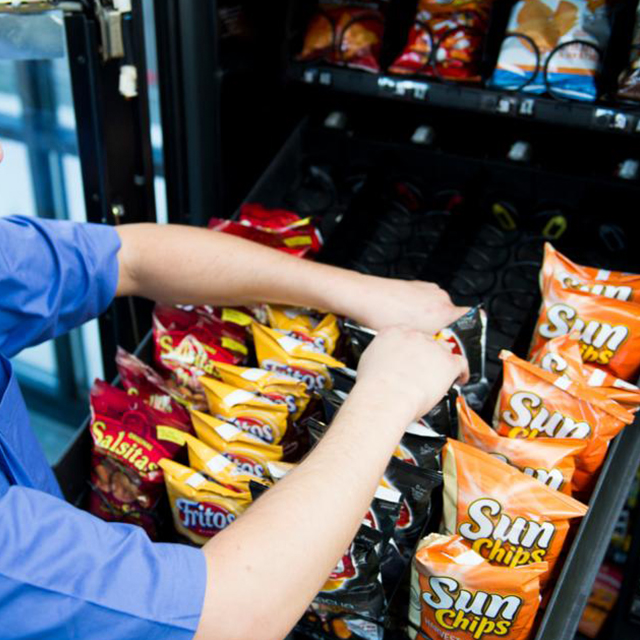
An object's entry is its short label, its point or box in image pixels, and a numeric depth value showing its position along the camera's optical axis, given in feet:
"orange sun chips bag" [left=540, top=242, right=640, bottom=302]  3.98
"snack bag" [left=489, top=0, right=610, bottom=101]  4.51
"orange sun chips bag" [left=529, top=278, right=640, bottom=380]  3.77
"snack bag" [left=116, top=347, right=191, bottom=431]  4.37
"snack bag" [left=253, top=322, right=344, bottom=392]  4.11
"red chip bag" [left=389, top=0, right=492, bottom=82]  4.85
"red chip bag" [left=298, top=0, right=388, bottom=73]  5.09
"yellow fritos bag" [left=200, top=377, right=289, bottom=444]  3.96
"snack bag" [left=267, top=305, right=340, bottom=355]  4.28
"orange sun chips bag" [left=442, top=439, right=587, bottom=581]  3.21
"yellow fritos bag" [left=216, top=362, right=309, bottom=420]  4.02
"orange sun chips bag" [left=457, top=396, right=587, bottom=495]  3.40
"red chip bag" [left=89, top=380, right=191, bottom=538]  4.02
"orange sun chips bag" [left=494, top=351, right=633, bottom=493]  3.49
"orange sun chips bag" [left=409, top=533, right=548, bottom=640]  3.11
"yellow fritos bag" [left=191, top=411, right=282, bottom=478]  3.84
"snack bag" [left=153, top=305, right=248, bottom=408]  4.46
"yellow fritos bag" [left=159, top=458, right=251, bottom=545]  3.69
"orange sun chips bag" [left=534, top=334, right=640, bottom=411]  3.63
